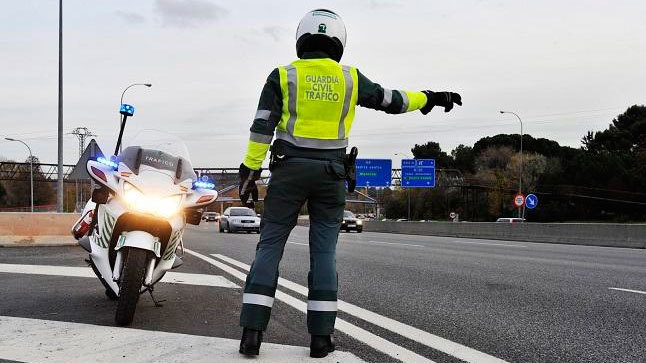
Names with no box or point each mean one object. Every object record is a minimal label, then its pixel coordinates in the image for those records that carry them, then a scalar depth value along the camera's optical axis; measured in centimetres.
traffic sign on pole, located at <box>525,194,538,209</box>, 3174
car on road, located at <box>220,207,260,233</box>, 2712
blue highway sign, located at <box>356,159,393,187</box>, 4053
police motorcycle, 419
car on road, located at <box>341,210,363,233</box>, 3306
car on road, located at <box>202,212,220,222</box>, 7450
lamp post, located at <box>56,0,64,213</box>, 1956
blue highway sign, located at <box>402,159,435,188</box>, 4200
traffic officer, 362
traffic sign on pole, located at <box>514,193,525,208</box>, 3593
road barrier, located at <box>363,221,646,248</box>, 1797
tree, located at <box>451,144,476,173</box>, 9569
